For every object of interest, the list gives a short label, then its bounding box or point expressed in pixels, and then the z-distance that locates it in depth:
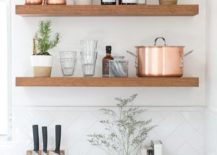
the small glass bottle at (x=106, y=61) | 2.38
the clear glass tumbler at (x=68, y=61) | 2.38
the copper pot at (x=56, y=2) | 2.33
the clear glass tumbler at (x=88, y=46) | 2.37
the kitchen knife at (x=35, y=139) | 2.43
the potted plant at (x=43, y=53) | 2.35
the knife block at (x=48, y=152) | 2.44
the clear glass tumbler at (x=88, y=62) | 2.37
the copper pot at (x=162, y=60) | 2.27
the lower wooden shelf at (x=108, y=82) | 2.28
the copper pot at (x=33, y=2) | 2.33
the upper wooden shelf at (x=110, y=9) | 2.28
